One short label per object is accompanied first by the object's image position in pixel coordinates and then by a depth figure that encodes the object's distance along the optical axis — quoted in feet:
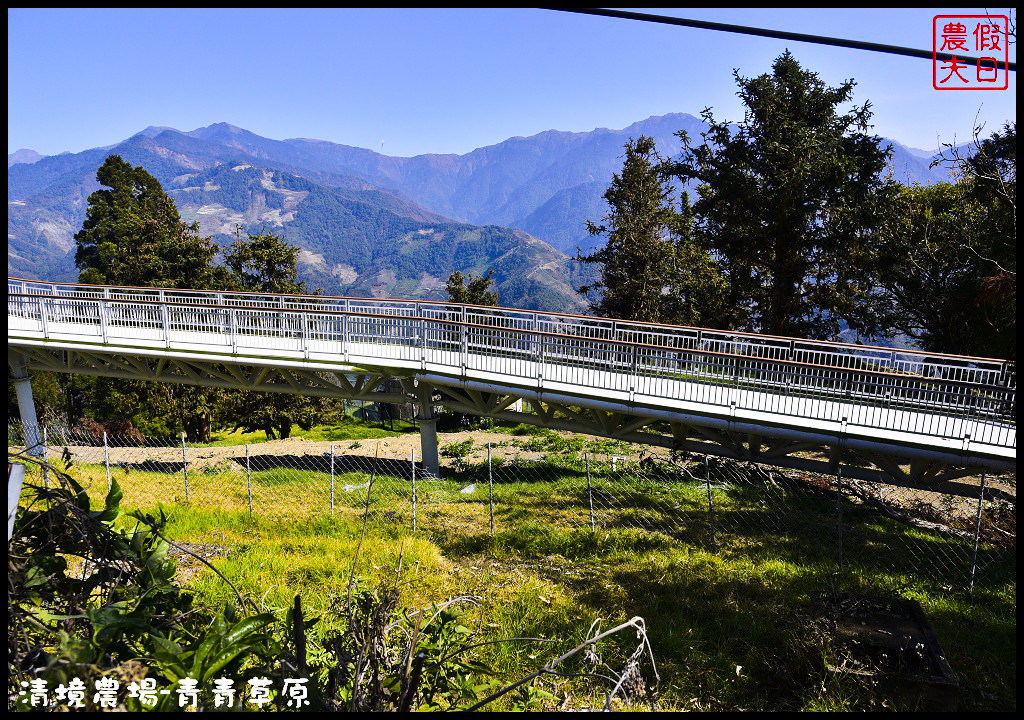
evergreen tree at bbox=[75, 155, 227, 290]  100.17
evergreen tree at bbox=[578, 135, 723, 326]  88.58
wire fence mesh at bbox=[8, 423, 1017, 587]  36.37
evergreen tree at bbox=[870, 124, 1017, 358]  62.44
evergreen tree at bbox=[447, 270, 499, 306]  130.62
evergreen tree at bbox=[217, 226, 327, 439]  91.35
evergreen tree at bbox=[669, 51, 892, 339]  73.72
